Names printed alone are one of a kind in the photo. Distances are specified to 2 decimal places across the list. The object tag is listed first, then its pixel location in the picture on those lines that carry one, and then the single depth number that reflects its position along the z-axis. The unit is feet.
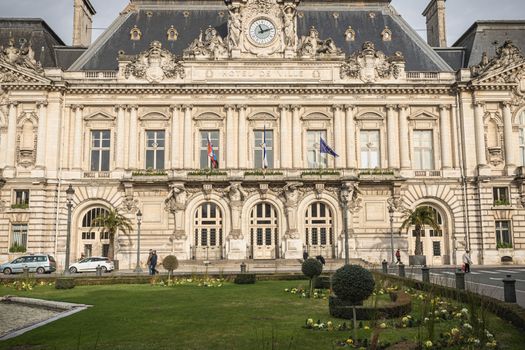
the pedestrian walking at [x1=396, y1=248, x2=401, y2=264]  137.26
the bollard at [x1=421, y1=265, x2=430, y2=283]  77.37
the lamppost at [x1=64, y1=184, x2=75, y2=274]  104.39
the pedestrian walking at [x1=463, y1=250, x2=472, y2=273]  108.31
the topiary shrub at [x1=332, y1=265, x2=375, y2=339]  47.14
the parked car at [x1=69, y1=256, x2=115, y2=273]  132.16
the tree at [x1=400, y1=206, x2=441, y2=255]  140.67
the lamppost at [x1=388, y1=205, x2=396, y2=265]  140.92
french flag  147.43
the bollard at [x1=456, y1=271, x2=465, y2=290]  67.10
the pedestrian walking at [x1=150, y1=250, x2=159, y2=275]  112.67
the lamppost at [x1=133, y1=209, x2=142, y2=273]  129.35
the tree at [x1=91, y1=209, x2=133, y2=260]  140.67
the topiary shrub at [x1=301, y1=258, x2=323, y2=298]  75.15
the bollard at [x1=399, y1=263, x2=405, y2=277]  93.67
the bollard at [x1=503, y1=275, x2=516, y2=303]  54.85
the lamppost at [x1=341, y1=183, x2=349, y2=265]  106.08
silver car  129.08
